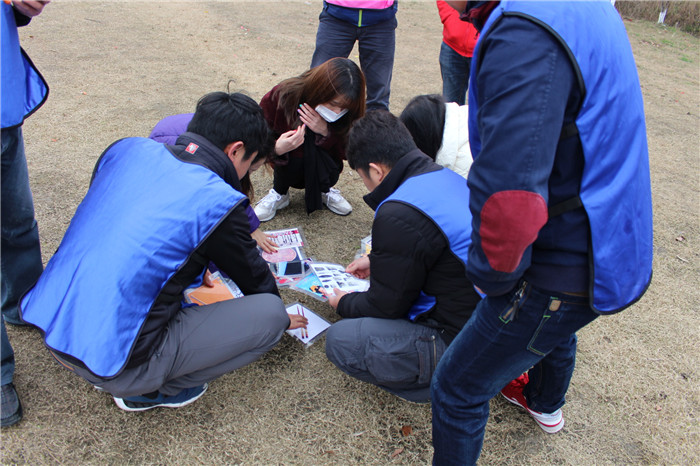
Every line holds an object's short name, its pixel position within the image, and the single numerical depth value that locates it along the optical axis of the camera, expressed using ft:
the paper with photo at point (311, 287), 8.09
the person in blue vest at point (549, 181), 3.32
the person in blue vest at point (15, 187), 5.23
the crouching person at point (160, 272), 4.94
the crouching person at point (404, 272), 5.60
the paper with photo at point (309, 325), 7.35
